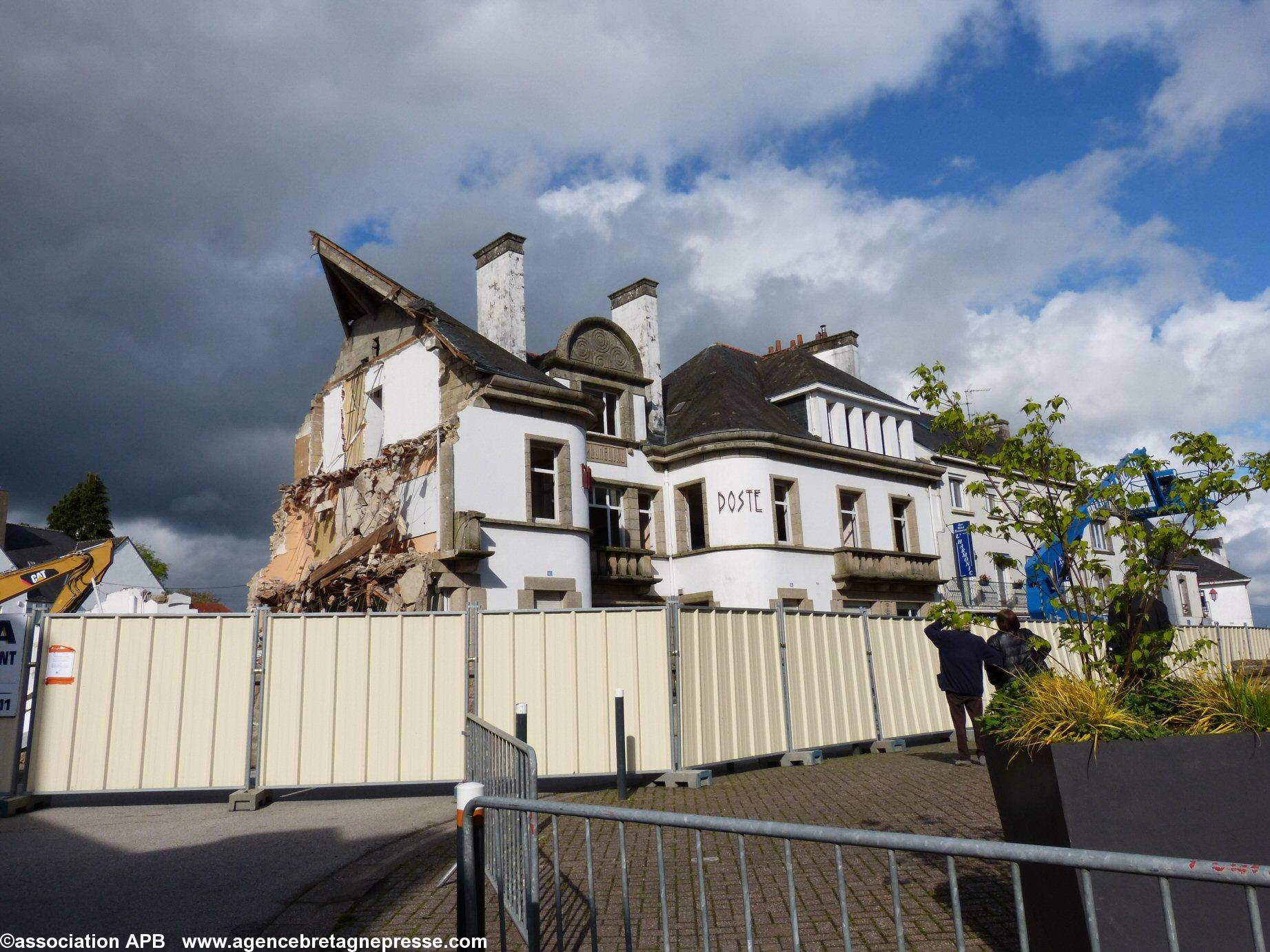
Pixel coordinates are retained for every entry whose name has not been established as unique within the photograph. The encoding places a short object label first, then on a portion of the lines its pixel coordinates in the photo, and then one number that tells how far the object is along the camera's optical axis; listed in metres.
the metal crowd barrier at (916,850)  2.08
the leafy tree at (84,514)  64.62
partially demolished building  19.55
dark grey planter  3.62
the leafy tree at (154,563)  75.00
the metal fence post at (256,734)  9.40
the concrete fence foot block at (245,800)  9.35
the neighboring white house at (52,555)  45.72
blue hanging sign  31.22
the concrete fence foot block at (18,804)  9.26
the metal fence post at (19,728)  9.48
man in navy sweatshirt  10.50
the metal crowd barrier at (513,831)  4.27
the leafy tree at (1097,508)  4.75
